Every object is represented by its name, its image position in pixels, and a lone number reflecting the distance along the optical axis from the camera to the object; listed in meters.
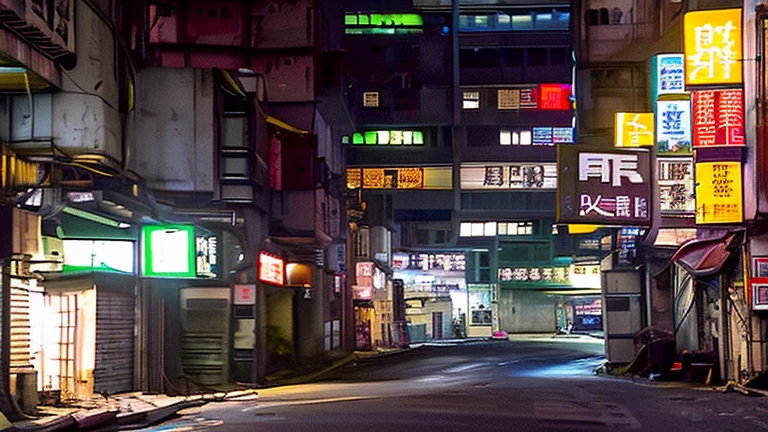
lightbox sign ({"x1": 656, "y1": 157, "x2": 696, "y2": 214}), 33.16
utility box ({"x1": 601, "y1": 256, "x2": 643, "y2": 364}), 39.59
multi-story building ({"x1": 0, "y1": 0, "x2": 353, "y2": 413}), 21.14
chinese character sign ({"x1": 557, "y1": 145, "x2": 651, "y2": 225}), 33.69
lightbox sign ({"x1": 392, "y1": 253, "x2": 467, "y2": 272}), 86.12
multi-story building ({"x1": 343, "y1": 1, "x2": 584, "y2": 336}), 83.94
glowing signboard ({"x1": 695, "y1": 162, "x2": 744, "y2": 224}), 27.38
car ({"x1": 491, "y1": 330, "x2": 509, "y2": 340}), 80.86
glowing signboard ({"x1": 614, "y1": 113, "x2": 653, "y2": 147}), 34.53
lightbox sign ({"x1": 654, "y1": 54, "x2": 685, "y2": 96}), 32.97
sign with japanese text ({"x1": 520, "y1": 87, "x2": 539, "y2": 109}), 83.88
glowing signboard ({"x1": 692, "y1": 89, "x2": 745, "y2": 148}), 27.52
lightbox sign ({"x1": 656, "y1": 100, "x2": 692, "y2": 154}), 32.59
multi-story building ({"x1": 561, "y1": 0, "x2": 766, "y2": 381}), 27.36
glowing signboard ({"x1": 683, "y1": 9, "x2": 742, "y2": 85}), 27.31
